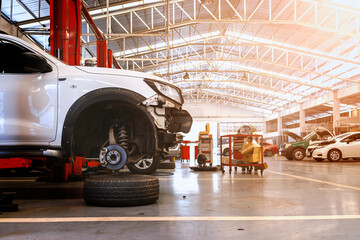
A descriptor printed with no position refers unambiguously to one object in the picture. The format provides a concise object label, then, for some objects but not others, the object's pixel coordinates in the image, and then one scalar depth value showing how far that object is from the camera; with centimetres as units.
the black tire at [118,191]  334
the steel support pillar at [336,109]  2370
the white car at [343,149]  1330
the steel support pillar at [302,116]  2951
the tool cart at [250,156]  748
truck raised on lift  338
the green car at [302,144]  1516
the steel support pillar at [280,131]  3105
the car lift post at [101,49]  854
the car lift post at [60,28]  536
